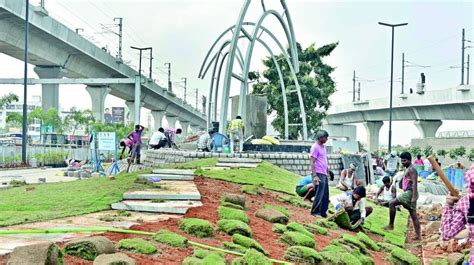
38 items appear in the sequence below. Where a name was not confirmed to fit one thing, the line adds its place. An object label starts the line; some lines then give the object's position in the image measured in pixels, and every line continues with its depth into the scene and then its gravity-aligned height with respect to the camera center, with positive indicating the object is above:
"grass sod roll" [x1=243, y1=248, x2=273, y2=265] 6.16 -1.28
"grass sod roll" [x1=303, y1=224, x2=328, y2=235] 9.44 -1.45
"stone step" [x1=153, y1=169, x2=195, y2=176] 12.78 -0.74
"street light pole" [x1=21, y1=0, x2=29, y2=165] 27.73 +2.23
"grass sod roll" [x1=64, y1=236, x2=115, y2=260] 5.45 -1.06
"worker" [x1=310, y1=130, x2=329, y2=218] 10.84 -0.55
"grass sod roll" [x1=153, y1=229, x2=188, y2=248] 6.42 -1.13
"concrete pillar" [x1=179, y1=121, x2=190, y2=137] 94.17 +2.26
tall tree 40.94 +3.85
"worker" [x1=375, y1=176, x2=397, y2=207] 13.12 -1.28
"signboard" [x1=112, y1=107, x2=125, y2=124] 69.62 +2.89
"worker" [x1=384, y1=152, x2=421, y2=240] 11.28 -0.88
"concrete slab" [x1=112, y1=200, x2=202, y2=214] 8.43 -1.01
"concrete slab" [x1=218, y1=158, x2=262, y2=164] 17.12 -0.60
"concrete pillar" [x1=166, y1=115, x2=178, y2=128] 82.08 +2.80
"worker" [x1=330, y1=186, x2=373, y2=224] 11.29 -1.23
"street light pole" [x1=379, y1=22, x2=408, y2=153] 38.25 +4.44
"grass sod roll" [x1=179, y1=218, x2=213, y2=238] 7.18 -1.11
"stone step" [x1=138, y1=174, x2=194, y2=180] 12.13 -0.81
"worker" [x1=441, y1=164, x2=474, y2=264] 6.54 -0.84
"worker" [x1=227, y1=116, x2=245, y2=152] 22.22 +0.34
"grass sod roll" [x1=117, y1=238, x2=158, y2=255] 5.90 -1.12
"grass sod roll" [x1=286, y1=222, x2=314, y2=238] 8.73 -1.34
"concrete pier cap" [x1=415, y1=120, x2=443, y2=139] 54.16 +1.65
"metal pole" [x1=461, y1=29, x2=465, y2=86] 43.85 +6.99
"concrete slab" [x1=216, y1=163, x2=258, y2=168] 16.34 -0.71
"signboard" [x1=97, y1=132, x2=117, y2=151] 18.53 -0.07
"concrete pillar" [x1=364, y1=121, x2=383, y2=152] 63.50 +1.16
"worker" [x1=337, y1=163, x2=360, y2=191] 15.95 -1.05
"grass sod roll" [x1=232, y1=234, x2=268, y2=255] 7.04 -1.26
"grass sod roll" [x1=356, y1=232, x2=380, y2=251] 9.99 -1.75
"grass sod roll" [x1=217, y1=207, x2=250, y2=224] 8.41 -1.11
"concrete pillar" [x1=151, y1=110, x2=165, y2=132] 68.69 +2.80
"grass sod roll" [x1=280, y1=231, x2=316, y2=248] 8.02 -1.39
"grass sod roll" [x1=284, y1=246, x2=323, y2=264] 7.22 -1.46
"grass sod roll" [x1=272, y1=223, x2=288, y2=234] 8.59 -1.33
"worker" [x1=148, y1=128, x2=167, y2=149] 22.16 -0.04
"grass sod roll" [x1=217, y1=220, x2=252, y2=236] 7.59 -1.17
